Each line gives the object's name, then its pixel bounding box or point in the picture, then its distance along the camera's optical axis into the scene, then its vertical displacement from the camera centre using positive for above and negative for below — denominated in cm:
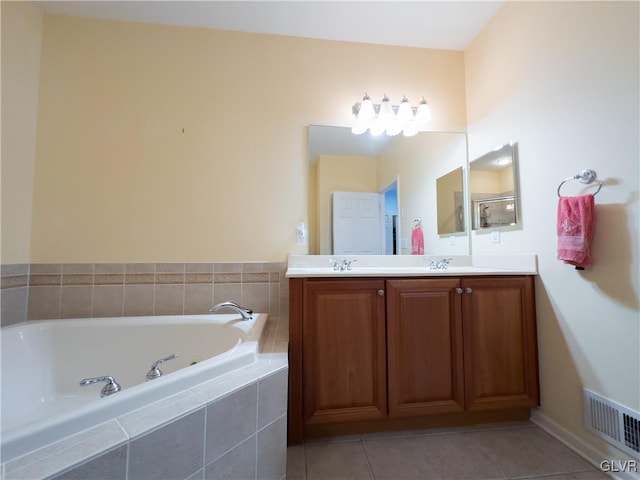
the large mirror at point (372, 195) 188 +44
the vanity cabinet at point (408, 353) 130 -52
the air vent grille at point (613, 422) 103 -71
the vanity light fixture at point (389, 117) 190 +101
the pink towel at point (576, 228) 114 +11
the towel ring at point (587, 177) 115 +35
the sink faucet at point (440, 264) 185 -7
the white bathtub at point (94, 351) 119 -51
